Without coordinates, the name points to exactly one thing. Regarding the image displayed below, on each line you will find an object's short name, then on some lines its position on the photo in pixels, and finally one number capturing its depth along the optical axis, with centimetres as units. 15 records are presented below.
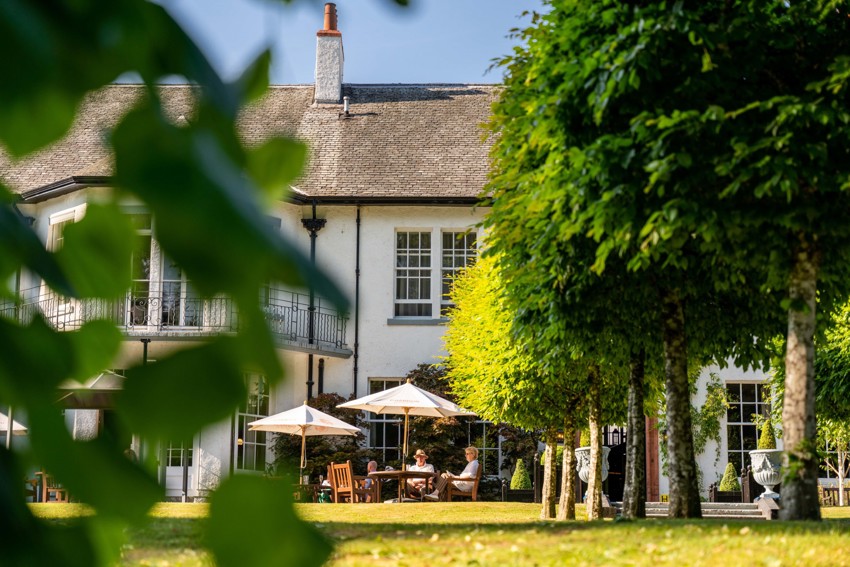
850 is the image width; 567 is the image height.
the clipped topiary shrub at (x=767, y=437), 2341
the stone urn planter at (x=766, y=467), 2025
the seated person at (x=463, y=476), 2025
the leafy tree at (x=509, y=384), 1605
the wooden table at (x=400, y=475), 1917
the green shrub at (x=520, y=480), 2294
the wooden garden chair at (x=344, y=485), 2003
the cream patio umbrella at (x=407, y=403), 2033
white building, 2480
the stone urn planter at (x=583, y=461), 2056
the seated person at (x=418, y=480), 2066
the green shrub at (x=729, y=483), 2377
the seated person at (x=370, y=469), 2163
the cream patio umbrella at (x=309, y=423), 2042
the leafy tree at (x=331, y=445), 2320
